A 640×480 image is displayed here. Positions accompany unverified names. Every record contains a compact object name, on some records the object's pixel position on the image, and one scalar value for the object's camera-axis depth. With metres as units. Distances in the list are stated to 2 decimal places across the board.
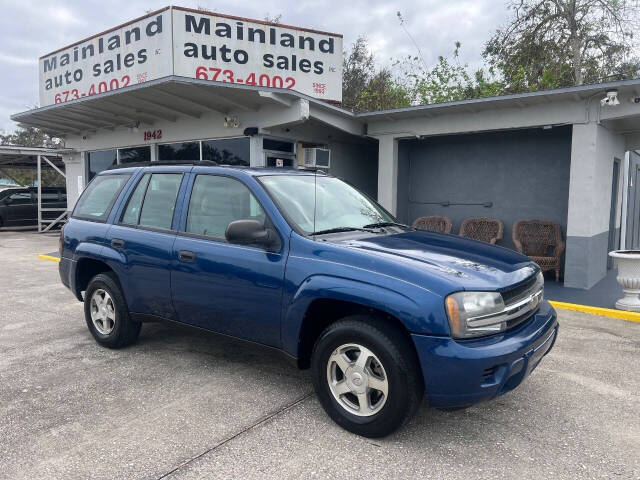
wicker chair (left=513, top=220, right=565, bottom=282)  9.06
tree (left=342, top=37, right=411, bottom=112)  24.06
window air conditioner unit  10.19
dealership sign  10.24
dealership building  8.07
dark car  19.28
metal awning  16.98
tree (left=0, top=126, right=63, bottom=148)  46.19
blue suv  2.91
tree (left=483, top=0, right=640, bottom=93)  18.19
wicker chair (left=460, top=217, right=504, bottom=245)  9.58
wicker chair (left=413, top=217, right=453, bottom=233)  10.07
